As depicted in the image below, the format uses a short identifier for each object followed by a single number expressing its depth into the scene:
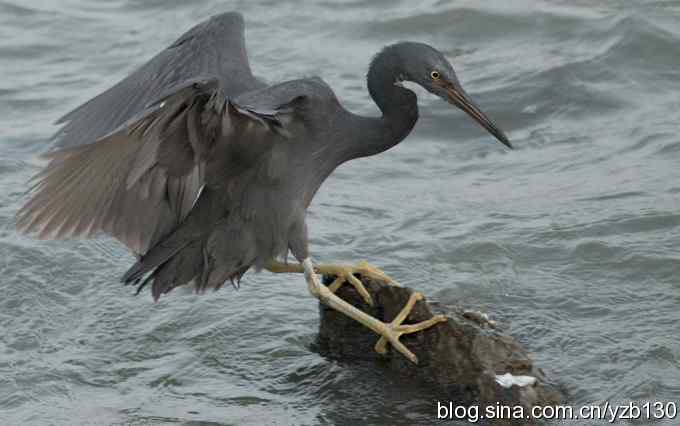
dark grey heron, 9.56
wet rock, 9.27
